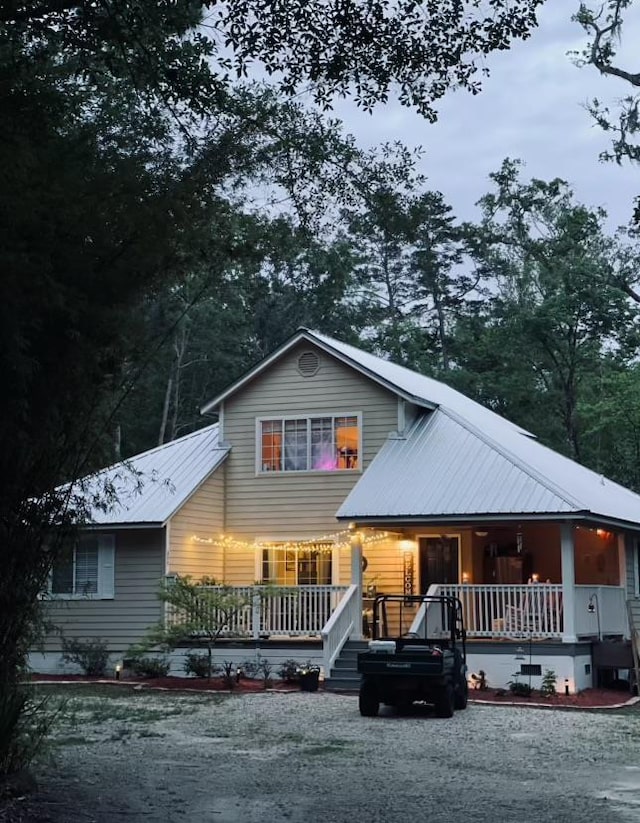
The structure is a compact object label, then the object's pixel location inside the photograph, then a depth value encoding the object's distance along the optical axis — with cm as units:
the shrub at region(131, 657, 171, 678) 1927
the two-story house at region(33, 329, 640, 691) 1862
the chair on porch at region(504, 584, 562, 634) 1808
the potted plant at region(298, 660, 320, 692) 1747
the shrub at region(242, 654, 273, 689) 1923
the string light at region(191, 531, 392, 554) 2128
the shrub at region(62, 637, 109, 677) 2022
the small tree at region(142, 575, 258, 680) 1850
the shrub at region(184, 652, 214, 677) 1880
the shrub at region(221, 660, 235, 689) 1800
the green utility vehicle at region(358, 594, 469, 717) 1417
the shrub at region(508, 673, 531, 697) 1695
